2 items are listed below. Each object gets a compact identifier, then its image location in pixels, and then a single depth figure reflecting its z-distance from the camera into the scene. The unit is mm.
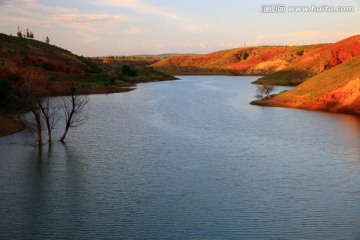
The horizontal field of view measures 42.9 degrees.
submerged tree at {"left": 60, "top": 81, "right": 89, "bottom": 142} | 39206
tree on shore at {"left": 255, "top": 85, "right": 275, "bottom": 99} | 76688
